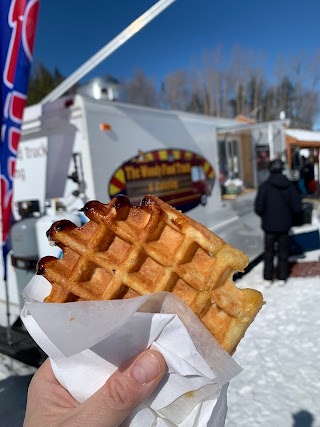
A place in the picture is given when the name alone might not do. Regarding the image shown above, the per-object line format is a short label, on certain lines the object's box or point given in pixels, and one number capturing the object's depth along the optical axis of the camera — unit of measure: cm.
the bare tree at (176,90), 3950
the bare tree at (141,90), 3888
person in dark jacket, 557
